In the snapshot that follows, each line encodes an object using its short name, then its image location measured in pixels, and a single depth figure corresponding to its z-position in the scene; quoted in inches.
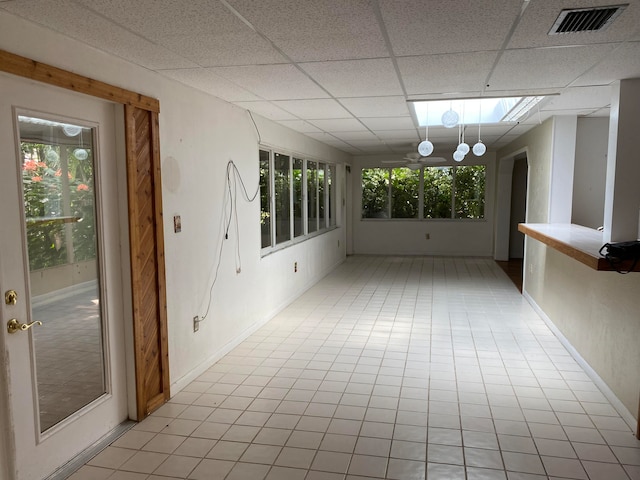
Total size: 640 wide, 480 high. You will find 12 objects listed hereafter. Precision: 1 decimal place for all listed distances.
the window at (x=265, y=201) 220.4
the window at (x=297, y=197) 278.1
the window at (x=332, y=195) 379.2
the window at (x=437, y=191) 434.6
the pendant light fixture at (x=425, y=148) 183.9
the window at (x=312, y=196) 307.1
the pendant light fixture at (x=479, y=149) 198.1
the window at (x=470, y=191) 428.8
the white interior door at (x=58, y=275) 90.7
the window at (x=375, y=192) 451.2
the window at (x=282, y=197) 242.8
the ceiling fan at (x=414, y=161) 332.2
